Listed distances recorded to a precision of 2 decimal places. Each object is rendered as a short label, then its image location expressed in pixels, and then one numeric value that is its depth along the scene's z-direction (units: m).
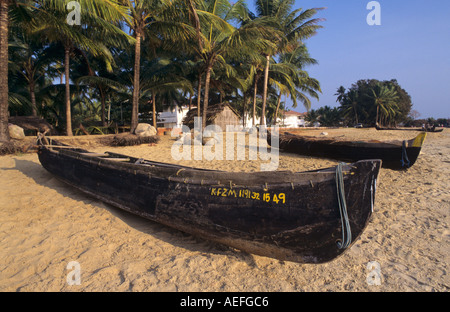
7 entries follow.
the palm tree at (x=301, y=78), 19.19
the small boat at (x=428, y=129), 19.87
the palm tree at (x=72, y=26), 7.14
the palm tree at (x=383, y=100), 38.72
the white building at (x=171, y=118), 29.37
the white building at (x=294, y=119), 54.94
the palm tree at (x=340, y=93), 46.13
